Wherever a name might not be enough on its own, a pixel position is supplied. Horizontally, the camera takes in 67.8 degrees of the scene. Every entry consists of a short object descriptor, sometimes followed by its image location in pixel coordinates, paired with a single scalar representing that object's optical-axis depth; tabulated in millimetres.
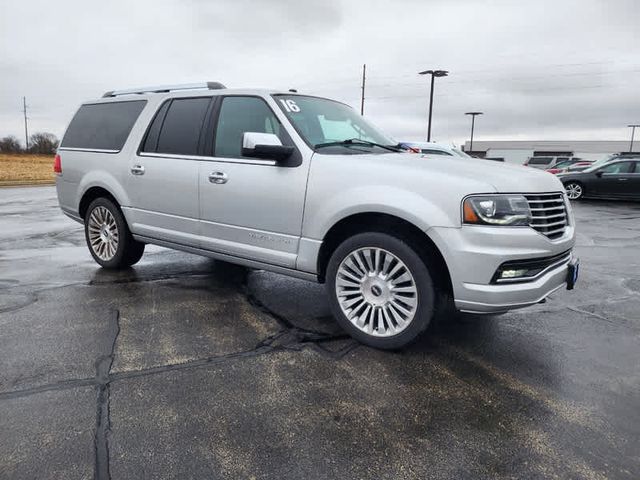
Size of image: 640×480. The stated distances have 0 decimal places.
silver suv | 3113
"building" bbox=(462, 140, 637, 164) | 88062
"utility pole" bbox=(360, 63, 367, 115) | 41569
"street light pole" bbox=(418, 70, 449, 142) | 34156
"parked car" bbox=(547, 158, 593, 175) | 34250
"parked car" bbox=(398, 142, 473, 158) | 14068
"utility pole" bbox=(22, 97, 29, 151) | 67638
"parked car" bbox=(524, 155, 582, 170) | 40406
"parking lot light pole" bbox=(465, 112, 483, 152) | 55750
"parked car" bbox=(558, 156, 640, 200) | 15602
